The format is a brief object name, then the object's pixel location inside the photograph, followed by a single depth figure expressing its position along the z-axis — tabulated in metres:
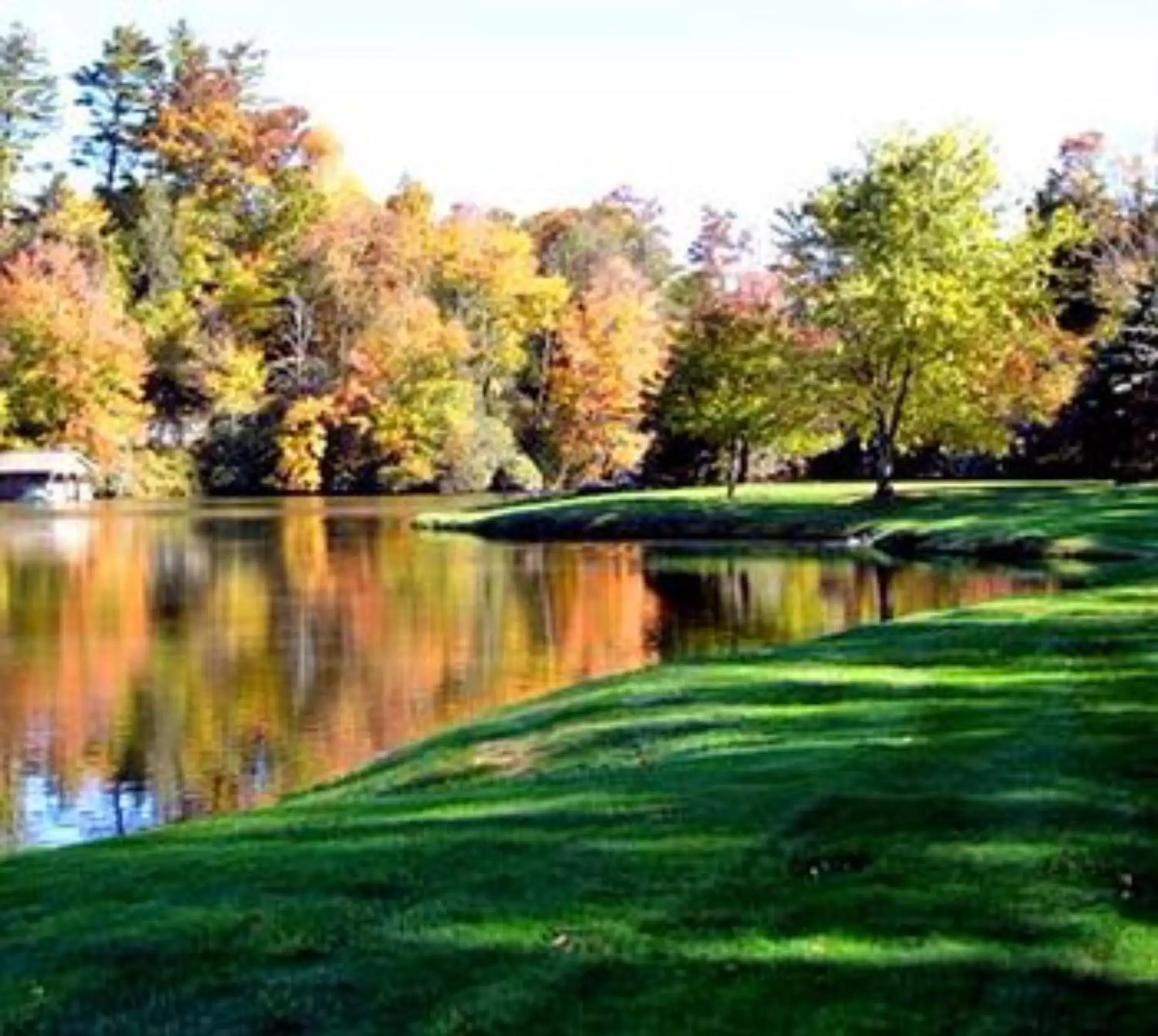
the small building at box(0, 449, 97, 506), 93.88
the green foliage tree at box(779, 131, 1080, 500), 56.41
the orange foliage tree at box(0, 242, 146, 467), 96.88
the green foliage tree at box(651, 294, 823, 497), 59.94
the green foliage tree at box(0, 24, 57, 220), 114.44
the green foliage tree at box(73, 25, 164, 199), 115.88
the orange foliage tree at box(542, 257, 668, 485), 100.31
